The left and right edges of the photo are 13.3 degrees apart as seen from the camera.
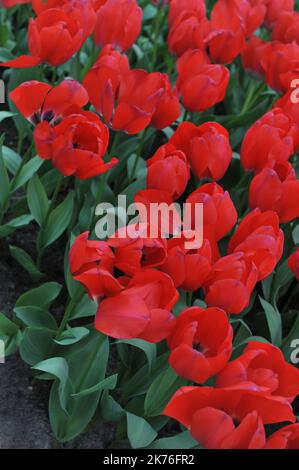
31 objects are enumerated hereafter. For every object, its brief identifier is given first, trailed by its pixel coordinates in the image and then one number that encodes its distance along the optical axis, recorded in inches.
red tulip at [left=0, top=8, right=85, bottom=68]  56.8
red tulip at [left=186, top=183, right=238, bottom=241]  50.3
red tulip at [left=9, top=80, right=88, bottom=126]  54.0
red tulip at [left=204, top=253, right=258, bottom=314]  47.3
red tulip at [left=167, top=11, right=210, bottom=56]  62.9
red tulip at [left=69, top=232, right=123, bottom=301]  45.8
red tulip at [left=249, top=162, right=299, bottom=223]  53.4
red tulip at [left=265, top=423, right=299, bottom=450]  44.4
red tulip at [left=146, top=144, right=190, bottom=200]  52.1
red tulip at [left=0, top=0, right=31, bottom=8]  65.0
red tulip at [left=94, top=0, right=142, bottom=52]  60.7
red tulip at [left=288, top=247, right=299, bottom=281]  52.4
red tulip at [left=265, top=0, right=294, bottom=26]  69.2
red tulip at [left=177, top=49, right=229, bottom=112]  58.3
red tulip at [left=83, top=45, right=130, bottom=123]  55.1
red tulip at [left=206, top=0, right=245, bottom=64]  63.1
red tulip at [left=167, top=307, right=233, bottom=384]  45.5
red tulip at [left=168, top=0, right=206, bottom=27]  64.7
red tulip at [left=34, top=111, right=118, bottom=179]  51.7
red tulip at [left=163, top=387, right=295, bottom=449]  43.9
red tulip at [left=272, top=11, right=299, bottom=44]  66.8
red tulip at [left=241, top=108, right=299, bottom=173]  54.6
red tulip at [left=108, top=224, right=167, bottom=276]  46.2
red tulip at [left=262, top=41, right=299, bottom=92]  62.3
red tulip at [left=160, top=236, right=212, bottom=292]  47.8
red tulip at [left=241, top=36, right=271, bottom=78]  66.2
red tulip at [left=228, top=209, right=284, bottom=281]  48.5
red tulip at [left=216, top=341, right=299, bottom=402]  44.7
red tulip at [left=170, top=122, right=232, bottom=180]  54.3
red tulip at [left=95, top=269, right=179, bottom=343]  45.1
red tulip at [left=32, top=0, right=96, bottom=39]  57.8
